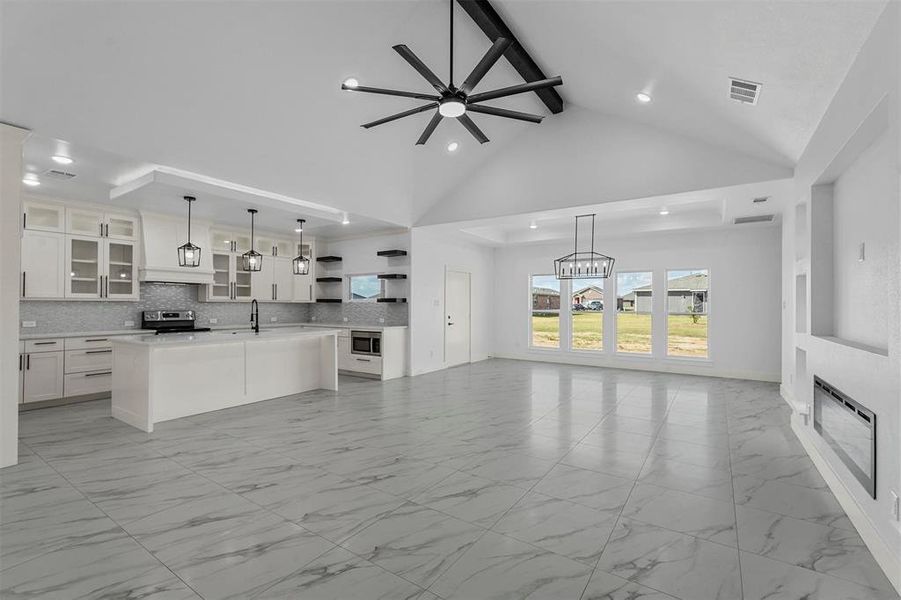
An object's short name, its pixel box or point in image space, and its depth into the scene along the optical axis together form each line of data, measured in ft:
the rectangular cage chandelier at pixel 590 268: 24.56
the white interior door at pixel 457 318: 28.30
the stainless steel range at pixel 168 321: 21.18
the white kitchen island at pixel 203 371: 14.46
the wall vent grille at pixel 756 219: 21.31
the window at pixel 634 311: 27.84
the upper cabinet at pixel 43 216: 17.34
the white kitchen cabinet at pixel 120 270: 19.51
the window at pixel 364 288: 27.22
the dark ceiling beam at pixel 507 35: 13.07
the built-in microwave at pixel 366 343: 23.52
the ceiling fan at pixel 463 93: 9.07
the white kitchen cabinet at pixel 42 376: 16.67
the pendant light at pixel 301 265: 19.98
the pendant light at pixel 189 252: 17.00
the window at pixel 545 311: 31.40
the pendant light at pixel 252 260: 18.79
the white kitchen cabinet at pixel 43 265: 17.12
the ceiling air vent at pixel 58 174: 14.90
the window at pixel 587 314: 29.58
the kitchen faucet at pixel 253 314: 23.75
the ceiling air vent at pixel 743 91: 10.73
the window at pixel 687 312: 26.05
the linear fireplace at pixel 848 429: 7.70
